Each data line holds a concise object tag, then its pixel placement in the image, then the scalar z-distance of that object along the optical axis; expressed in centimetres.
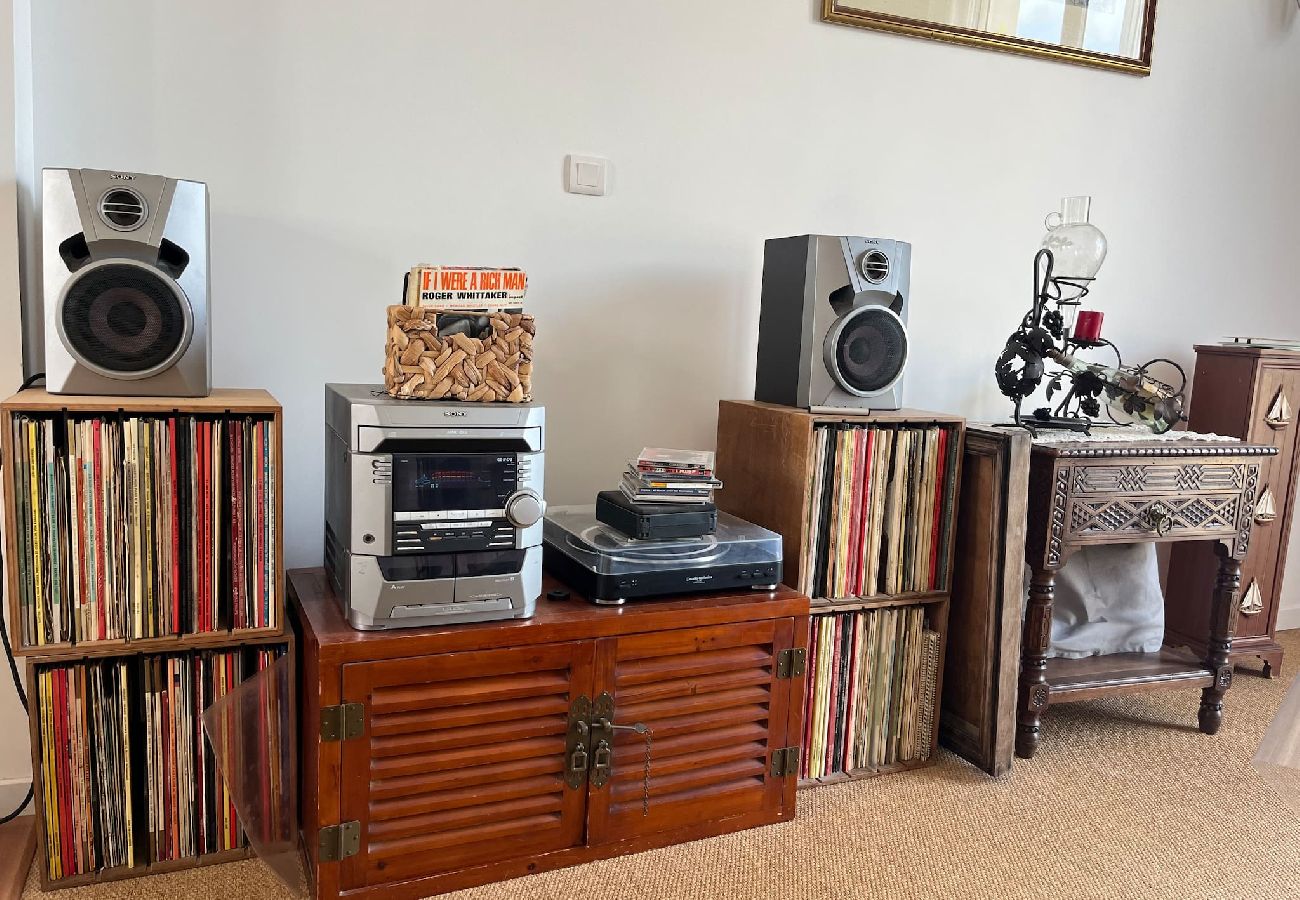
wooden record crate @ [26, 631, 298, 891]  151
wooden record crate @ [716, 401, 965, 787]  197
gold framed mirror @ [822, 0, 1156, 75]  235
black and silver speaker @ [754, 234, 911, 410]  197
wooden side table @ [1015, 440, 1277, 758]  211
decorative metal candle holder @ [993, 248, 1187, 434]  232
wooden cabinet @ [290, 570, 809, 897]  153
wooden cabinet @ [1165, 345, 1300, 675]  267
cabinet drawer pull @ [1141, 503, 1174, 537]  219
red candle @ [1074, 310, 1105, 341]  237
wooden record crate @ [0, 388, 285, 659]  143
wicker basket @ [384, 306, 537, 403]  158
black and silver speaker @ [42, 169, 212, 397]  149
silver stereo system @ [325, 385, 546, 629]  152
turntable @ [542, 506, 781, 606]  173
